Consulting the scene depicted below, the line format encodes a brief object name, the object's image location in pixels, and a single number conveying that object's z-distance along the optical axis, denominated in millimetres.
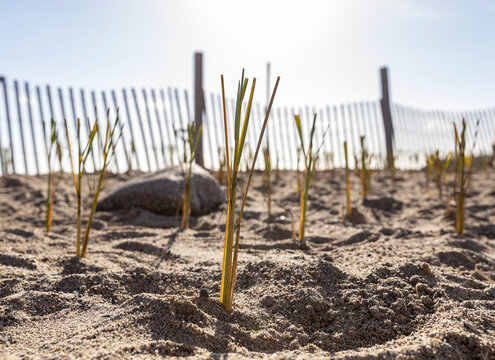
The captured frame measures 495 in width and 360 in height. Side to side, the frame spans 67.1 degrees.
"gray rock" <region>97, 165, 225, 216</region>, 3068
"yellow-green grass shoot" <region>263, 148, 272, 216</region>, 2472
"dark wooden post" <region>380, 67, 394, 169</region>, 6547
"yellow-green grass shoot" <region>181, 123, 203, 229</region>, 2143
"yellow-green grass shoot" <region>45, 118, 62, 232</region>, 1844
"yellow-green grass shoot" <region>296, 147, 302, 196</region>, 2738
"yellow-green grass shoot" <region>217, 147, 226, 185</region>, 3974
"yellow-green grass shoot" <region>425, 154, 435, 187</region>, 3427
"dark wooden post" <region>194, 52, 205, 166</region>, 5332
